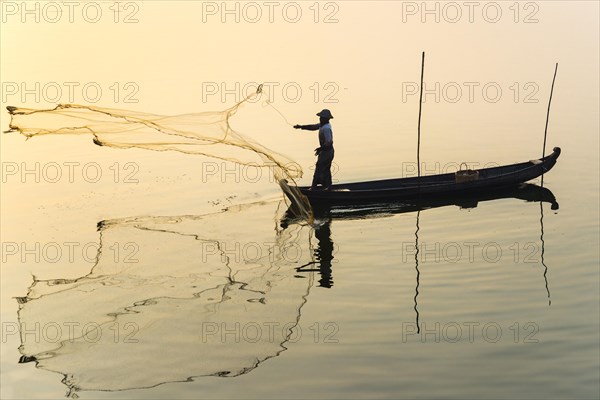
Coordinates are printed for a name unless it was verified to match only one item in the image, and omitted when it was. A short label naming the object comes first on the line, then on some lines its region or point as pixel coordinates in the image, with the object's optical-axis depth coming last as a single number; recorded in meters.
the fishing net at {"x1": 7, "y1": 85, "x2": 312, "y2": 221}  14.59
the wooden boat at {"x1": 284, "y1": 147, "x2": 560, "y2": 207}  17.72
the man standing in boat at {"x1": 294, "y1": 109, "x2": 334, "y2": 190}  17.49
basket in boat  18.95
